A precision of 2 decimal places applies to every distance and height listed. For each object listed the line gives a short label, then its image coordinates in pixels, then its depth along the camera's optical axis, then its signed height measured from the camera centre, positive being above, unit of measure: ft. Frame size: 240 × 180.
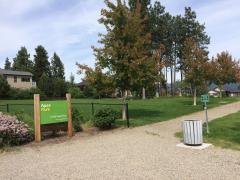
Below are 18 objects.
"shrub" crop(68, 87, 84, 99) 107.09 -0.19
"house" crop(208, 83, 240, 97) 184.24 +1.31
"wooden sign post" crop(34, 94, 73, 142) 24.35 -2.65
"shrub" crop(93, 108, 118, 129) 28.80 -3.80
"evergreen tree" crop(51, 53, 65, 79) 179.50 +24.81
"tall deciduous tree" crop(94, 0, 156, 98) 34.67 +7.41
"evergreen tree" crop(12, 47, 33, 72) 152.89 +26.05
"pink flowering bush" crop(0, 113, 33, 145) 22.18 -4.33
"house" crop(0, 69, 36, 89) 115.88 +9.26
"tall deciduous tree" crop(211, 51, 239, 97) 84.24 +9.87
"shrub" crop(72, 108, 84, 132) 28.43 -4.00
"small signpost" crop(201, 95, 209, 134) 24.85 -0.93
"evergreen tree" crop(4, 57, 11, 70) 200.58 +30.69
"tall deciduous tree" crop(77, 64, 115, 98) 34.72 +2.34
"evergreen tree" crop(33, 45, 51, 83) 148.67 +23.02
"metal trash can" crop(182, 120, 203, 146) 20.44 -4.39
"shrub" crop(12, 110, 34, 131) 27.82 -3.76
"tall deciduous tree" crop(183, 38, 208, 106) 57.93 +7.48
